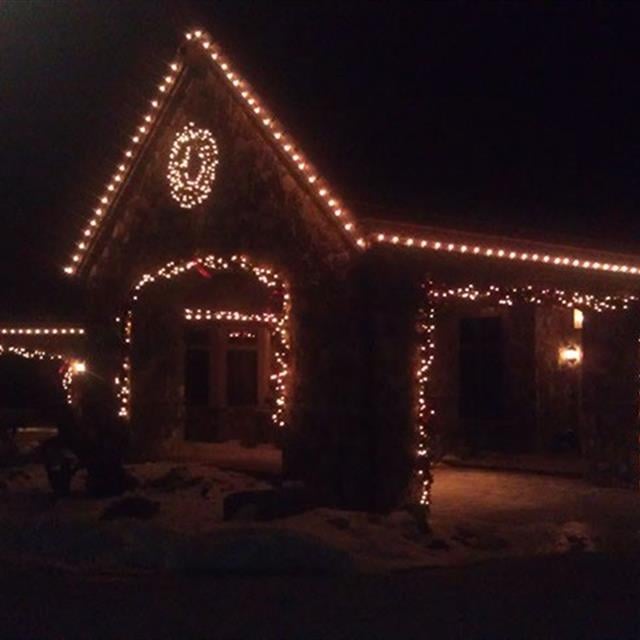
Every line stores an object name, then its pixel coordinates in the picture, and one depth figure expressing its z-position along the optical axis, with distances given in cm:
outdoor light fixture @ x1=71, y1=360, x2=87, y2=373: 2552
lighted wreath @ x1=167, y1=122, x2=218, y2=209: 2023
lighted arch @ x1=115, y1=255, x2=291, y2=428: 1923
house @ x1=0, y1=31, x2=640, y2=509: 1811
